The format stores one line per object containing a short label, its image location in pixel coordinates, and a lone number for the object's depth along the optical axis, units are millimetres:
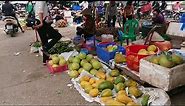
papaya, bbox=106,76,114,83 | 2938
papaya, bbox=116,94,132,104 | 2449
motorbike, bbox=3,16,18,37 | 6704
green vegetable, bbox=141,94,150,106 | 2423
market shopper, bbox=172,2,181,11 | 9682
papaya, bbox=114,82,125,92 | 2706
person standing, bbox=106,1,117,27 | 6725
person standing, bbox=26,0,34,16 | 6704
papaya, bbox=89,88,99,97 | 2718
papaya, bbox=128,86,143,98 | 2598
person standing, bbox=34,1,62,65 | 3629
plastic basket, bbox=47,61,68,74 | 3643
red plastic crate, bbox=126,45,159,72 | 2911
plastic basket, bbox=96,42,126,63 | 3483
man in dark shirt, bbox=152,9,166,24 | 5590
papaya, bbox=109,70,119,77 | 3060
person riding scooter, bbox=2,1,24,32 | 6742
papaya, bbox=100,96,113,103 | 2564
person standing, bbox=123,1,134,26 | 6165
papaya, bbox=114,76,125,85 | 2833
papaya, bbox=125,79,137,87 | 2772
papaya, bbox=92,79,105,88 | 2860
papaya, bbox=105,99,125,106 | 2410
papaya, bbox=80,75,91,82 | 3043
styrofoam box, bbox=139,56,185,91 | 2495
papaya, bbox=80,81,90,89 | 2932
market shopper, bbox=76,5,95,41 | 4708
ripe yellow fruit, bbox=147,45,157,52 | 3092
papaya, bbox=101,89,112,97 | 2624
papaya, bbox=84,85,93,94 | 2815
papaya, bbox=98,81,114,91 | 2750
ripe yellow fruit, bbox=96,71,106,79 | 3048
